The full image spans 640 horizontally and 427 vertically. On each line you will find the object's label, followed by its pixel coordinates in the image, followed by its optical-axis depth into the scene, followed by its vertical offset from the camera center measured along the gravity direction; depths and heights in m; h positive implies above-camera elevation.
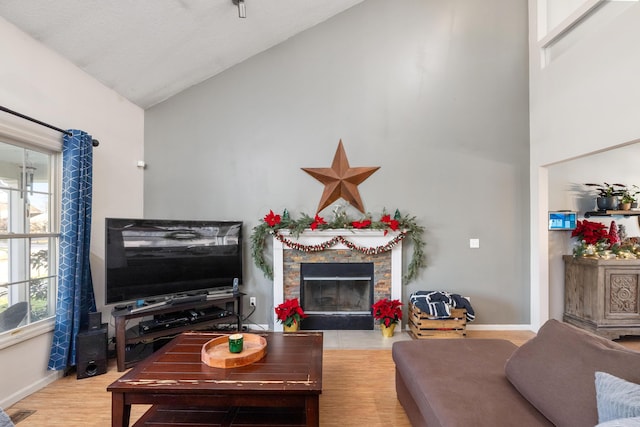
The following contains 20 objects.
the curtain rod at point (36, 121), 2.16 +0.72
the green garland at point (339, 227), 3.69 -0.14
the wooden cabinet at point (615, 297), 3.39 -0.87
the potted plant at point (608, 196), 3.66 +0.24
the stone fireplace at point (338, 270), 3.75 -0.65
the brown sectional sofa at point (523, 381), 1.26 -0.83
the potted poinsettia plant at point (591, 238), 3.58 -0.24
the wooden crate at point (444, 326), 3.41 -1.18
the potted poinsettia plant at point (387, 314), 3.55 -1.10
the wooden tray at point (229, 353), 1.90 -0.87
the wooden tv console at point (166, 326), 2.78 -1.06
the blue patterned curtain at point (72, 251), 2.63 -0.30
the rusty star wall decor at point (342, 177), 3.83 +0.48
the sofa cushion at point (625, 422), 0.89 -0.59
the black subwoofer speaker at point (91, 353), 2.66 -1.17
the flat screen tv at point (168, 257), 2.94 -0.42
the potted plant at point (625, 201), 3.63 +0.18
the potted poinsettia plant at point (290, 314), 3.54 -1.10
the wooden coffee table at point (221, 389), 1.66 -0.92
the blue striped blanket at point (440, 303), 3.40 -0.96
